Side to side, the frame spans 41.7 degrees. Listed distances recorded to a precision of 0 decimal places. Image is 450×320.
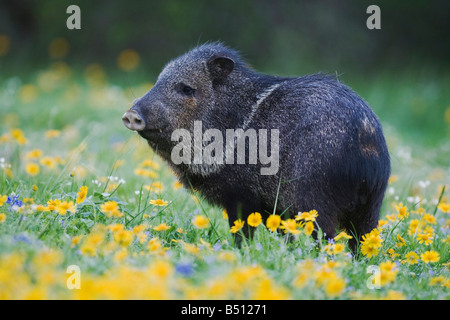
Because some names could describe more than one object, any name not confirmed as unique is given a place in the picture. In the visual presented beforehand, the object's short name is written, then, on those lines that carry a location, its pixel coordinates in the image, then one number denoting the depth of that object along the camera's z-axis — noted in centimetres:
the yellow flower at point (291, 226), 267
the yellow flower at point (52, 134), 448
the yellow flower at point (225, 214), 352
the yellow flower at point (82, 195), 308
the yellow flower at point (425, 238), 316
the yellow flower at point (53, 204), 295
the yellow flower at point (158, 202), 317
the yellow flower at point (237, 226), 284
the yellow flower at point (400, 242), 328
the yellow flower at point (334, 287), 225
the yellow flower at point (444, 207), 356
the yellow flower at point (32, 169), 384
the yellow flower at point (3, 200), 295
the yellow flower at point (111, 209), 287
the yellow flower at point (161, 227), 291
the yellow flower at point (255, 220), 283
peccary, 314
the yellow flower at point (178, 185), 374
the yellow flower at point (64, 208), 288
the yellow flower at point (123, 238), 267
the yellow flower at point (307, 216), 280
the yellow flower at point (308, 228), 280
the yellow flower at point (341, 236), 284
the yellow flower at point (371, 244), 291
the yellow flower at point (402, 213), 333
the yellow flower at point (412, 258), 302
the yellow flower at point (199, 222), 273
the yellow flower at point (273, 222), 272
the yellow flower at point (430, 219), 337
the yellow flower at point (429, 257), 288
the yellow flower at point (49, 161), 379
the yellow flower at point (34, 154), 395
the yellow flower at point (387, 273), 247
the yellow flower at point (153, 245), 267
